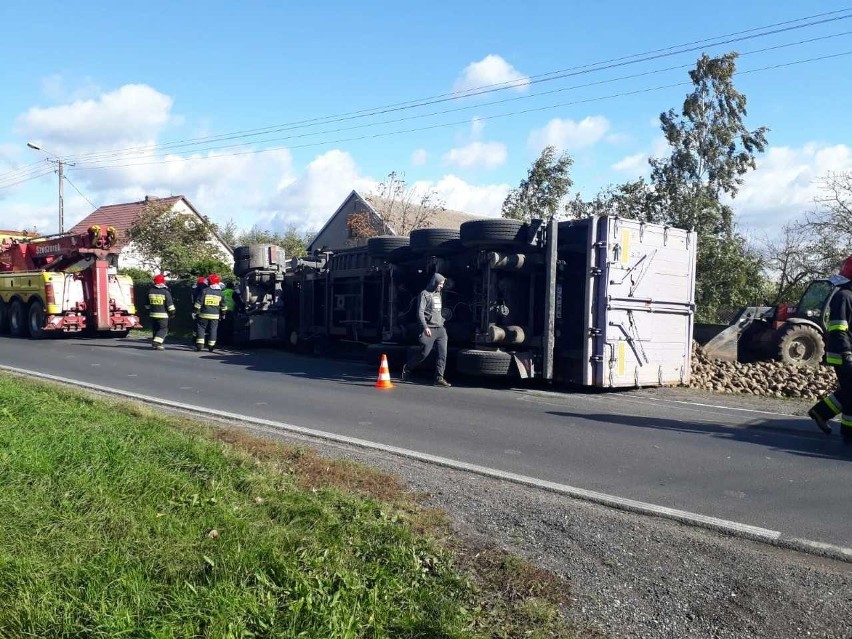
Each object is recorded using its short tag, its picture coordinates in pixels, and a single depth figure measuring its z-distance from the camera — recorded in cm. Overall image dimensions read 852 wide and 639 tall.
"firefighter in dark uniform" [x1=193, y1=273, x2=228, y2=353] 1669
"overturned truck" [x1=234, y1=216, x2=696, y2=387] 1082
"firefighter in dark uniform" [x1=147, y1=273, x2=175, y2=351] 1666
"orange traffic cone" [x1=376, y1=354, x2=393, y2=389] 1103
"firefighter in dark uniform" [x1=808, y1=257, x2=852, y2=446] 734
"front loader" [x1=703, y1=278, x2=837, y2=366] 1444
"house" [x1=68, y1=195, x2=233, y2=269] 3697
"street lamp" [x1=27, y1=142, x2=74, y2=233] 3550
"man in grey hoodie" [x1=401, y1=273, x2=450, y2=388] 1147
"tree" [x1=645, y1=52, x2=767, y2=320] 2684
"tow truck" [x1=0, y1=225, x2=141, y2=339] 1909
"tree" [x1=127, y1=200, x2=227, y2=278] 3142
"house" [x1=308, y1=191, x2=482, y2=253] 3347
